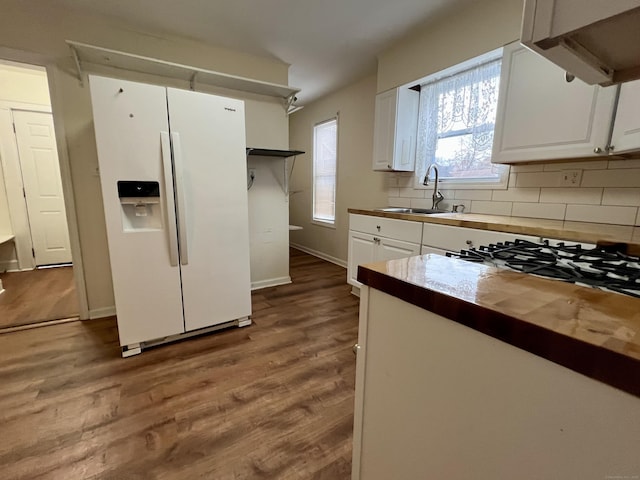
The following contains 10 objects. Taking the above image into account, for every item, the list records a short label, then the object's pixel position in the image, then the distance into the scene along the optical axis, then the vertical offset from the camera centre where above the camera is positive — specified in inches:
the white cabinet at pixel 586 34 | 19.0 +12.0
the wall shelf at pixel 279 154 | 113.7 +15.1
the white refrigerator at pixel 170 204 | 71.4 -4.3
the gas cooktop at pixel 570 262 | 24.1 -7.0
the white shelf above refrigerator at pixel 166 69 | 86.2 +39.6
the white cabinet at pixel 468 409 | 14.4 -13.8
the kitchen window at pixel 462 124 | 90.5 +24.1
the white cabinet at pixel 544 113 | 60.9 +18.8
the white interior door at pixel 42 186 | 146.8 -0.1
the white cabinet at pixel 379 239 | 89.7 -16.3
